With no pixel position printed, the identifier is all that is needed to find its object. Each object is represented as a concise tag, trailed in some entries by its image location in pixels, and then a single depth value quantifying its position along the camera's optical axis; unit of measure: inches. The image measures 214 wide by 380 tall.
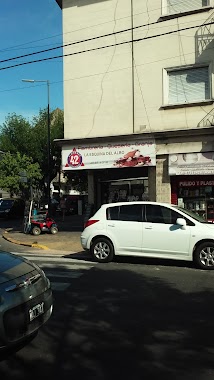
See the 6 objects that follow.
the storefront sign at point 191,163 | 583.5
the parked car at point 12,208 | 1279.5
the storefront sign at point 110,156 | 622.5
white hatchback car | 380.2
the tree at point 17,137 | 1547.7
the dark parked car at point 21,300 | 147.3
